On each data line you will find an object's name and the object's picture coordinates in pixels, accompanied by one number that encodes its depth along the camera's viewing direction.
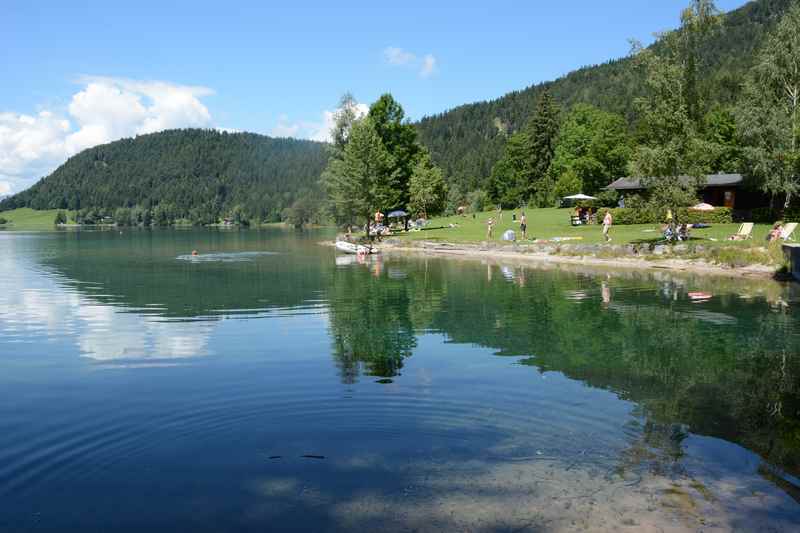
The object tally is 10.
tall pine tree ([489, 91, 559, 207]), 114.19
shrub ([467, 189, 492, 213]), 135.75
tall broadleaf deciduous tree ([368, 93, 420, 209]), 83.44
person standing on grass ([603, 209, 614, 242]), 49.62
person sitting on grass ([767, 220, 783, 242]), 39.25
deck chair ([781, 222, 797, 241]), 38.69
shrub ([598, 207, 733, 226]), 57.88
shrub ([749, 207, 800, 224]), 49.38
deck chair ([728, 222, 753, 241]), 42.87
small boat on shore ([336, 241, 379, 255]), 61.20
